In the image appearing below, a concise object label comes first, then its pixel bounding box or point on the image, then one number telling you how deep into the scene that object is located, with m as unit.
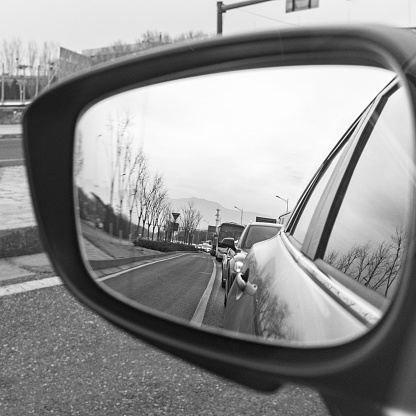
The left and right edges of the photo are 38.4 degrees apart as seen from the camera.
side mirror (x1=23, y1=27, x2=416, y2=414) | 0.72
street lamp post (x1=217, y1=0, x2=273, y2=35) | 15.88
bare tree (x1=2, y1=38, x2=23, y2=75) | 70.56
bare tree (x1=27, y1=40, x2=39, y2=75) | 67.76
